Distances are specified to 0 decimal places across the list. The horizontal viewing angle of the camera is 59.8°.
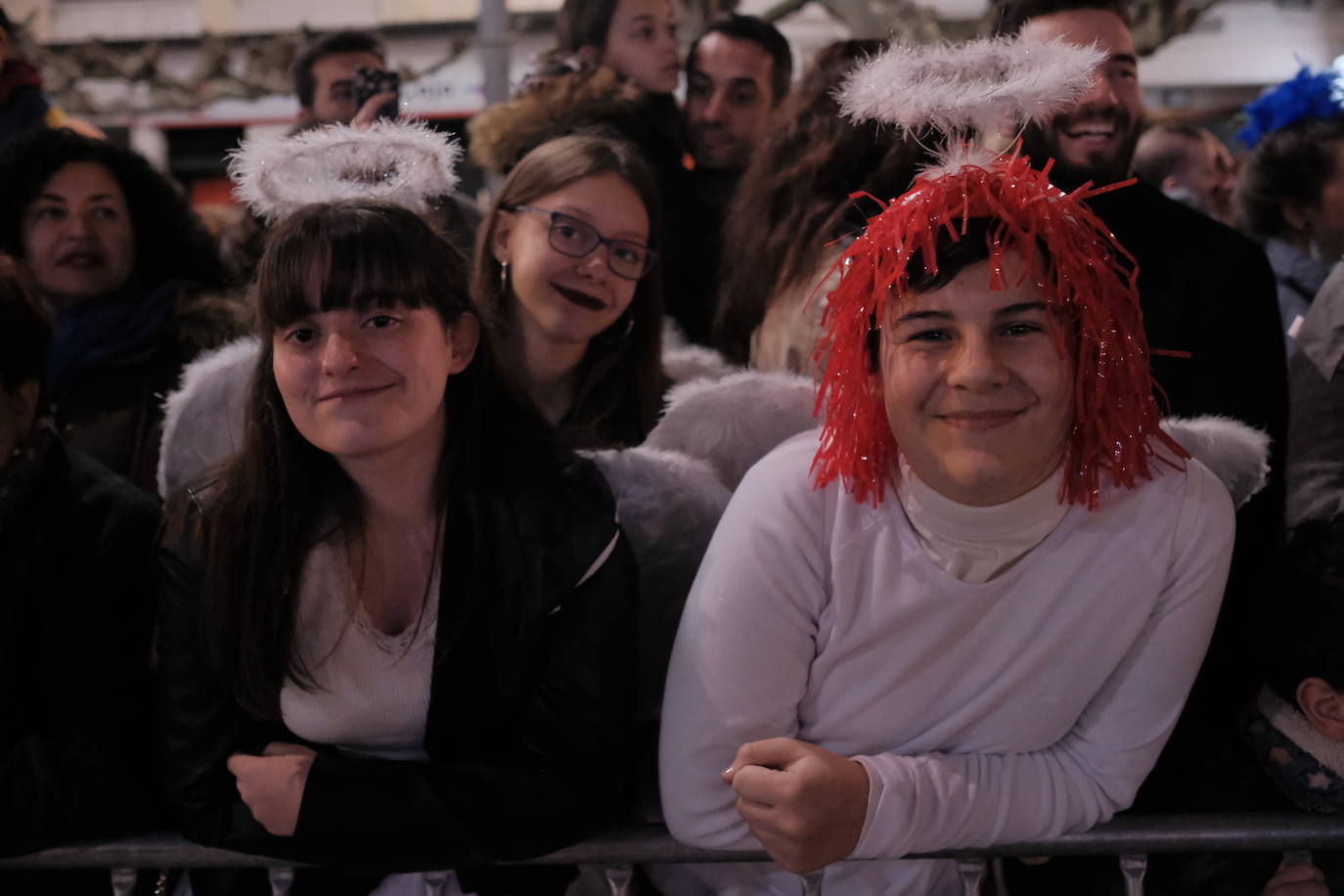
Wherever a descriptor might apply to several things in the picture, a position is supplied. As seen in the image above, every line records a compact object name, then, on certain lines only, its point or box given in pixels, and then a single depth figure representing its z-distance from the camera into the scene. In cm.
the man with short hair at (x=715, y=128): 324
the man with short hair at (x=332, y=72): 346
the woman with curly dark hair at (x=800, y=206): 224
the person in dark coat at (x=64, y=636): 172
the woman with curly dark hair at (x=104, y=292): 262
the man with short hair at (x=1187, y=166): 425
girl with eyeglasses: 238
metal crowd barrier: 154
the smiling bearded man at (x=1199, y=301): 211
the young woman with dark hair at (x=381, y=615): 162
